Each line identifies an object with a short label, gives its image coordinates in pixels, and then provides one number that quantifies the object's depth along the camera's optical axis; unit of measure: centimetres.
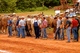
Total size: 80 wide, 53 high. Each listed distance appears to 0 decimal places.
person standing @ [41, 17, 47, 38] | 2957
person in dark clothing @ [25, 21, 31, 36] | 3301
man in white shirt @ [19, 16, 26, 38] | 3145
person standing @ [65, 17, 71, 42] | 2618
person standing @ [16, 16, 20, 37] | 3231
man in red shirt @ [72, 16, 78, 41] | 2645
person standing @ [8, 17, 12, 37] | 3325
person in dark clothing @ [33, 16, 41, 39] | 3044
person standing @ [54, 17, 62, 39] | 2847
